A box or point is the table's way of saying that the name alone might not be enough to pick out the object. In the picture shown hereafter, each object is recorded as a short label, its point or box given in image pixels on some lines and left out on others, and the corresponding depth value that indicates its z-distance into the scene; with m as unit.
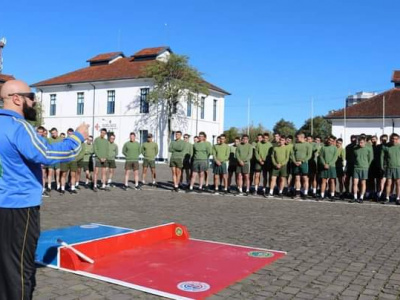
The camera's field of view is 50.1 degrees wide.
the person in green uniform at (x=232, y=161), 15.55
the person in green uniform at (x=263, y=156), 14.91
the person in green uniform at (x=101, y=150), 15.18
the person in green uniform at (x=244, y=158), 15.04
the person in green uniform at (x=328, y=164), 13.82
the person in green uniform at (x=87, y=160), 15.48
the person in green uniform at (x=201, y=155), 15.62
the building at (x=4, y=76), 56.10
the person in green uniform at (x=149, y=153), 16.62
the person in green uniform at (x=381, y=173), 13.40
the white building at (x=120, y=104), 46.75
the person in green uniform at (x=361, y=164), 13.30
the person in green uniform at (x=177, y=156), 15.87
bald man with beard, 3.02
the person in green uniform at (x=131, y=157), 16.17
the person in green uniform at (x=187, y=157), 16.47
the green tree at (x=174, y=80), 43.06
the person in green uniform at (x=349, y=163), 13.93
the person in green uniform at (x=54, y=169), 13.64
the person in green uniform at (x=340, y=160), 14.23
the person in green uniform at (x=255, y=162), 15.05
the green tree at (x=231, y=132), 64.95
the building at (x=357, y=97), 68.44
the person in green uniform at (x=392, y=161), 12.91
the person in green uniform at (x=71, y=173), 14.07
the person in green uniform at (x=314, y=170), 14.48
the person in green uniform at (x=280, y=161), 14.26
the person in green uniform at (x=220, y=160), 15.46
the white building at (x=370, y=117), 46.38
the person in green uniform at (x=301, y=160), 14.10
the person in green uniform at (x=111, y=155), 15.53
